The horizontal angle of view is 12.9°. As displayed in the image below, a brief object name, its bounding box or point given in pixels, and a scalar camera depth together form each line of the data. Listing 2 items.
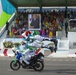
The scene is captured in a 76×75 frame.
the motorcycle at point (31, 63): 16.14
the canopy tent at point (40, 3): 37.77
